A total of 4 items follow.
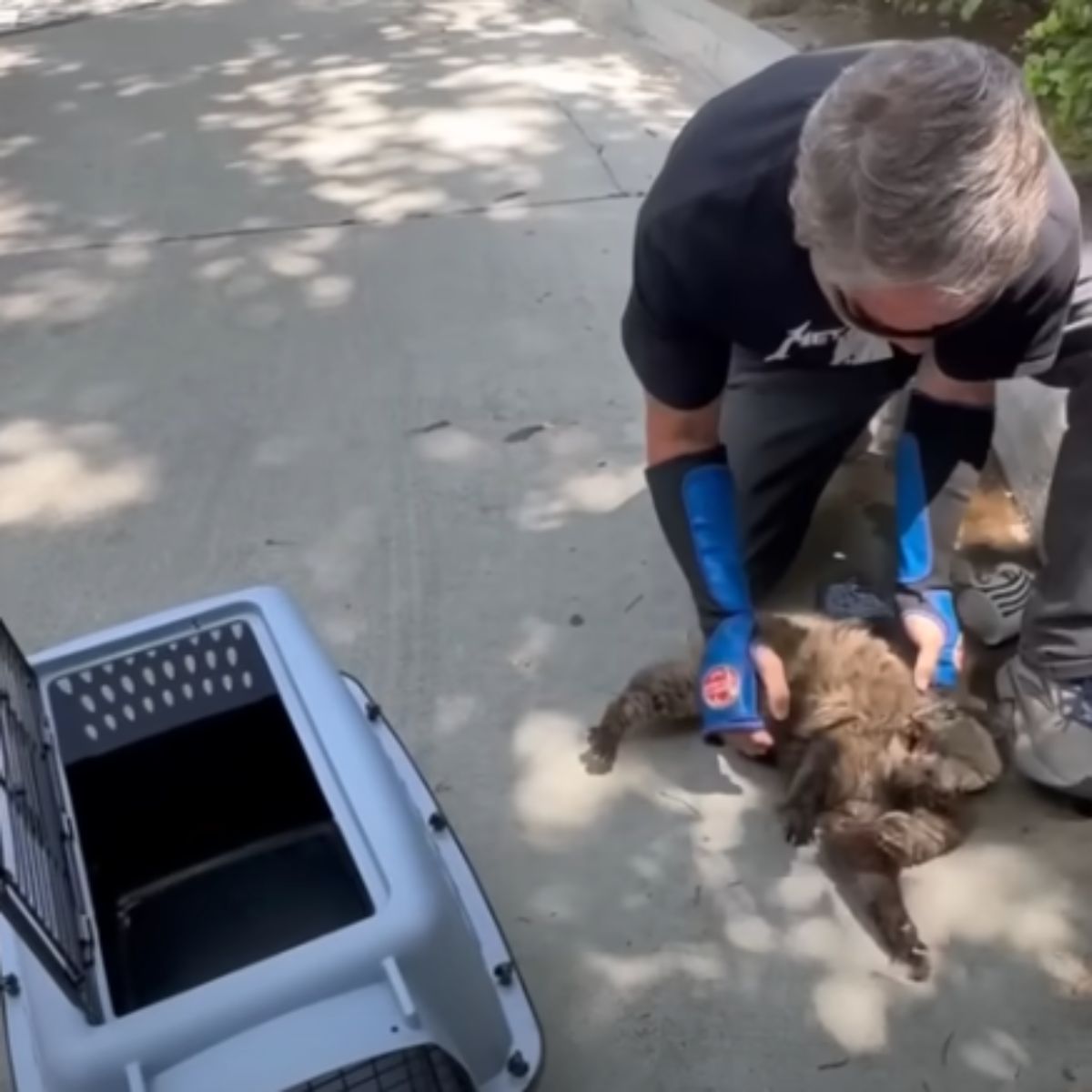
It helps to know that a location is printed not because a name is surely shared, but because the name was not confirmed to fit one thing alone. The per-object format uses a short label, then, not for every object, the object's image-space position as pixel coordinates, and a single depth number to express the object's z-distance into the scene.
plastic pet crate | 1.47
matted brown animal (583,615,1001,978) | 2.03
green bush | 3.09
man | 1.84
